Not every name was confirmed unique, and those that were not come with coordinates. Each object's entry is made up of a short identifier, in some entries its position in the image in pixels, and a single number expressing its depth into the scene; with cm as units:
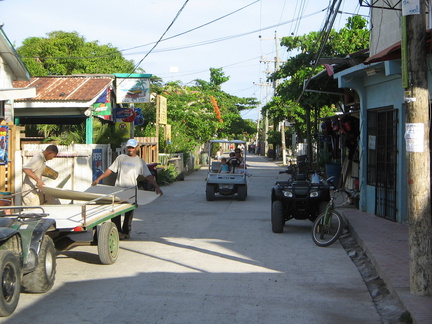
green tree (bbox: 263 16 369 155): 2128
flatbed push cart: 719
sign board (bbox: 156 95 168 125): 2888
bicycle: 984
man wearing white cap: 1023
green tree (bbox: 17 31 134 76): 3644
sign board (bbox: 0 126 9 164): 1241
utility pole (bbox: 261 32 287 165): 4769
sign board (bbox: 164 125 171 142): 3141
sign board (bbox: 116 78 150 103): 2231
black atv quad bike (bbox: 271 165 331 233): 1122
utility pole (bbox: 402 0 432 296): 608
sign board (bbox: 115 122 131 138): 2293
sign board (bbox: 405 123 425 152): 607
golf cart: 1812
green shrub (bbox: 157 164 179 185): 2467
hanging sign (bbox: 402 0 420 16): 602
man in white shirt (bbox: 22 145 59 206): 948
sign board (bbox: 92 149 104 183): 1609
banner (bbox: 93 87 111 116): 2017
